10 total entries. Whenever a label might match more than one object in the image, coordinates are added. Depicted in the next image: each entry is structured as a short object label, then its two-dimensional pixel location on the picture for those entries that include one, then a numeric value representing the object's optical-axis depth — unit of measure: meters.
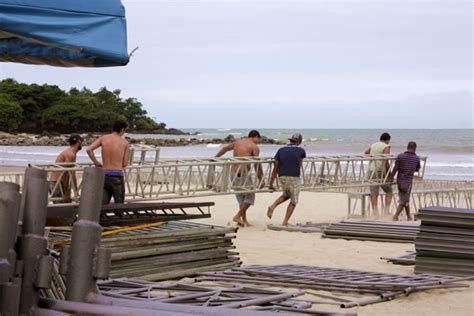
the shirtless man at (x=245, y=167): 15.38
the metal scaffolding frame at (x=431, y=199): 17.40
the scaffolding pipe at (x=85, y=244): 5.44
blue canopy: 5.59
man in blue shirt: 15.24
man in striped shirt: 16.88
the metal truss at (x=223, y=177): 13.53
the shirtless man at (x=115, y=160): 11.66
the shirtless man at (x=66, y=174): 12.60
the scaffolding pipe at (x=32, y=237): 5.28
